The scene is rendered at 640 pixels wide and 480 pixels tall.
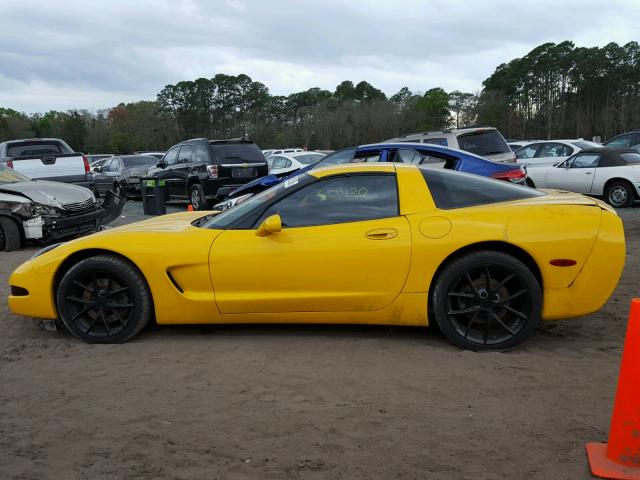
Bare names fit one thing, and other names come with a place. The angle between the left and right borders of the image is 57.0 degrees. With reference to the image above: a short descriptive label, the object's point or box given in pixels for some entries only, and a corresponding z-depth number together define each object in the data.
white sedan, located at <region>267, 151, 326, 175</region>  17.72
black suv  13.77
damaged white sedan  9.09
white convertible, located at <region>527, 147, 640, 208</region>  13.02
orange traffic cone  2.64
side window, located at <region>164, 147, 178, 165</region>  15.16
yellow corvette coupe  4.13
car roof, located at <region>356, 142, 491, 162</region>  8.70
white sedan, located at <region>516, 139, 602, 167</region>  16.78
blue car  8.53
